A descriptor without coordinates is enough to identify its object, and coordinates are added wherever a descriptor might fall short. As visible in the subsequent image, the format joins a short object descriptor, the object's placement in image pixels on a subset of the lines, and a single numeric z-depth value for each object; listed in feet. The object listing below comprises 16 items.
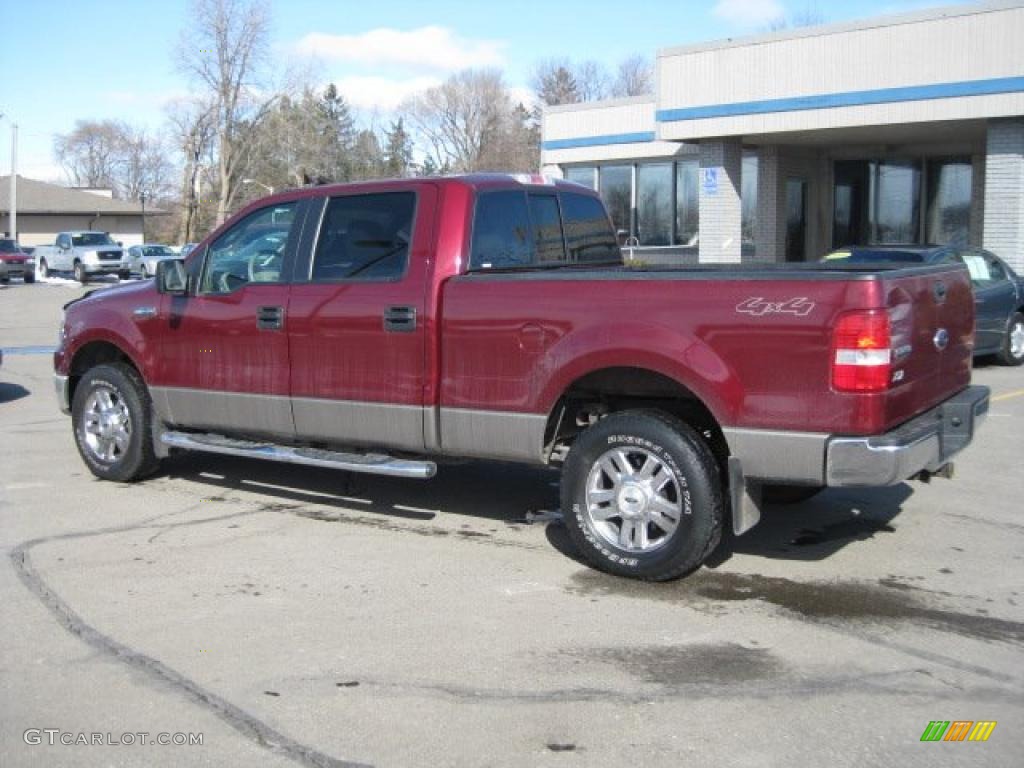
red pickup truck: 17.11
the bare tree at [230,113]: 221.25
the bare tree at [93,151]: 343.87
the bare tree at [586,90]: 272.51
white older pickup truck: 145.59
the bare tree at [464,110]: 251.19
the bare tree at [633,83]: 256.73
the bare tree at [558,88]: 271.08
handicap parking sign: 73.00
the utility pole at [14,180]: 191.23
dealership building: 59.47
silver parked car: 146.51
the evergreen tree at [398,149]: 268.21
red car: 142.51
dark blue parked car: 46.11
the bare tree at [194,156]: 235.61
